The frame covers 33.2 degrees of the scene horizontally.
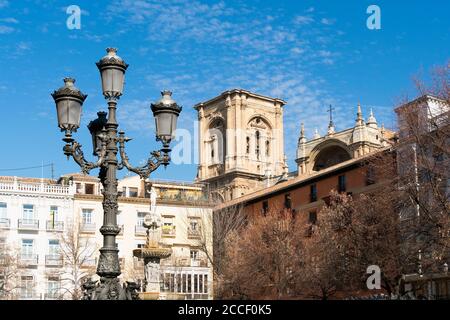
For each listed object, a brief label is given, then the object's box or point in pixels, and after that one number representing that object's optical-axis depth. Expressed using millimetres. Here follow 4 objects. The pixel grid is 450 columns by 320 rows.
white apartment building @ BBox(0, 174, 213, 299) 58438
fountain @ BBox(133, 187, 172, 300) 30703
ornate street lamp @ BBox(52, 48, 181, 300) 13773
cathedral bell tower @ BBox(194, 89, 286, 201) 107375
